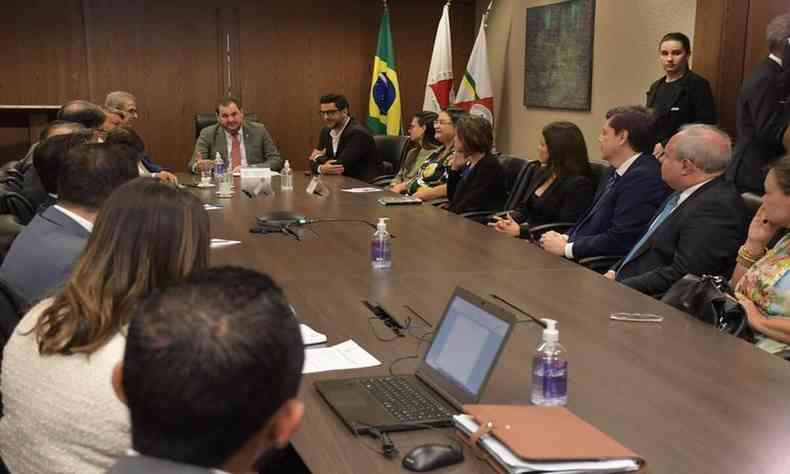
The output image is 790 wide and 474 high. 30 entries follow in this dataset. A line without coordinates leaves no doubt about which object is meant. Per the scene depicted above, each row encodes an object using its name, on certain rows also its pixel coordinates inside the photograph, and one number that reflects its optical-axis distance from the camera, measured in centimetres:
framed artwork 675
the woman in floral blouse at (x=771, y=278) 262
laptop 171
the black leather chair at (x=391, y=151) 726
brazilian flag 857
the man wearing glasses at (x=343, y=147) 671
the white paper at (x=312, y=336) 221
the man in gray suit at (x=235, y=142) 644
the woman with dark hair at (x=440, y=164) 577
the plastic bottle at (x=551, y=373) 182
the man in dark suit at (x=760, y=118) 412
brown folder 147
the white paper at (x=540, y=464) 145
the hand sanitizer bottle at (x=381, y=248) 312
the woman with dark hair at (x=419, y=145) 624
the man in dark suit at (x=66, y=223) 231
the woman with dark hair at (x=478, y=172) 510
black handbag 246
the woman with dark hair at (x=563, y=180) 448
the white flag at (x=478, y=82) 812
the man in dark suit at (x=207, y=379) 89
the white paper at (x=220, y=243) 349
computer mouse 151
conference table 162
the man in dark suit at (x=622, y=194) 389
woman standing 498
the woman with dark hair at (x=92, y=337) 151
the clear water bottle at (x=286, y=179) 548
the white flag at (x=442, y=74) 838
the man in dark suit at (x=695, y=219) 320
